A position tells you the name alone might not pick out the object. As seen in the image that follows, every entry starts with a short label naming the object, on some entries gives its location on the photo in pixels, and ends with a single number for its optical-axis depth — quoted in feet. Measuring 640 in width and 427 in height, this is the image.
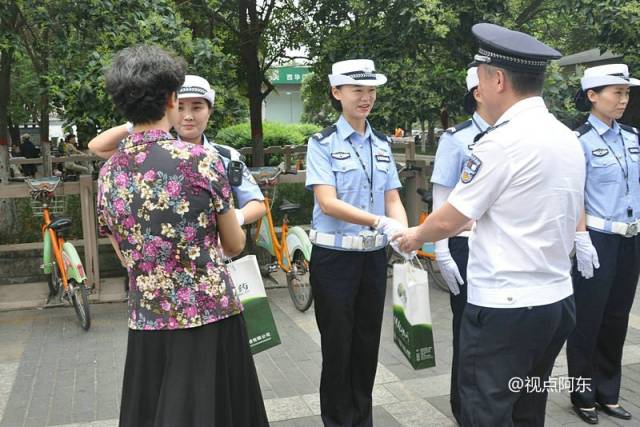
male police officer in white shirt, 7.62
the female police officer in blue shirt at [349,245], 11.31
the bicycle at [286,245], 21.43
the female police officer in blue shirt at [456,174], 11.96
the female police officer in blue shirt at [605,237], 12.72
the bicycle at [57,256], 19.84
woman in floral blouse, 7.62
